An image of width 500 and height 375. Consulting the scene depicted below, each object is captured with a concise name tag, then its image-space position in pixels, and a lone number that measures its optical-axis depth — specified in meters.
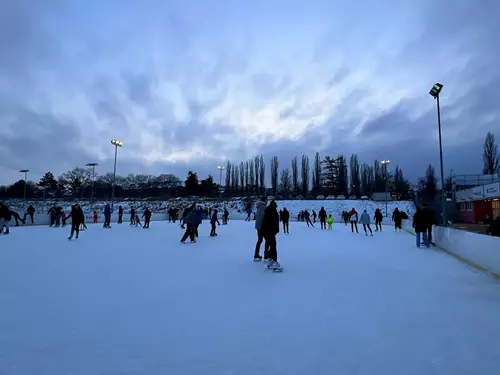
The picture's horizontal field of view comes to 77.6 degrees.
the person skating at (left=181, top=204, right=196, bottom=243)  11.08
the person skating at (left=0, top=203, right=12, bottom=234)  13.45
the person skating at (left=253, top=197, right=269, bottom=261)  6.80
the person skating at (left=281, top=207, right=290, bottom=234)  16.25
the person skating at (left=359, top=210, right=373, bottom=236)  15.77
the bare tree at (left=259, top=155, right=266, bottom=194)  75.12
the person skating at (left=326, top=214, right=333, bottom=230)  19.69
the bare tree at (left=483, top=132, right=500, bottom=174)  44.41
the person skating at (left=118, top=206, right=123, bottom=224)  25.03
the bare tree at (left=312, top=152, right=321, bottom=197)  73.99
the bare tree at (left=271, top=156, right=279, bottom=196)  74.24
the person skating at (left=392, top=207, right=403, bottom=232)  19.27
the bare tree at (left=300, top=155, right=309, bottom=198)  70.64
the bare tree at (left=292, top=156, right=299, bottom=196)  72.81
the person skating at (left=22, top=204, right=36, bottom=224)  20.20
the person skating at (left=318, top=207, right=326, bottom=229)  19.94
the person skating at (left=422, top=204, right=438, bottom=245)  10.04
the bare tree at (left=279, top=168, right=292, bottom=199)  74.38
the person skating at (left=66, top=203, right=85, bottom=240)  11.19
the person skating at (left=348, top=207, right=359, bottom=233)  17.12
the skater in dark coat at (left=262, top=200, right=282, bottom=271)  6.08
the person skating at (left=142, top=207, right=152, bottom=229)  19.83
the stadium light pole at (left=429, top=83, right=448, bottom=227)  12.50
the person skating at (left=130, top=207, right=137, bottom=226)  22.13
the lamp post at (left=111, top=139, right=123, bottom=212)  35.56
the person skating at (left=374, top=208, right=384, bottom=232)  18.95
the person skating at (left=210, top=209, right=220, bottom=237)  13.98
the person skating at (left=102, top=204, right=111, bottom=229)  18.78
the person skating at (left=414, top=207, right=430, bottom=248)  9.96
